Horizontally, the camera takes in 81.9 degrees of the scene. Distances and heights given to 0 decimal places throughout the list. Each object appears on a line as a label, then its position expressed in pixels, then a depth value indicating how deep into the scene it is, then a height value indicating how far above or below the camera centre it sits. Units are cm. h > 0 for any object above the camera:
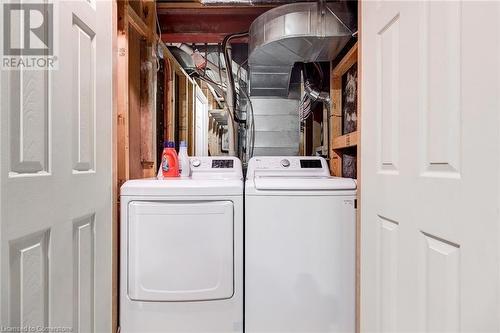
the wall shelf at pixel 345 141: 165 +14
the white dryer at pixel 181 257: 142 -47
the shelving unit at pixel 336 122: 205 +29
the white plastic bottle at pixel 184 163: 188 -1
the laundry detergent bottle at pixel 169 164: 183 -1
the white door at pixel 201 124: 338 +48
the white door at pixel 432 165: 63 -1
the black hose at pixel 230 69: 209 +76
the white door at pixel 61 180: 74 -5
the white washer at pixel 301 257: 145 -47
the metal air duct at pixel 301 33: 172 +79
